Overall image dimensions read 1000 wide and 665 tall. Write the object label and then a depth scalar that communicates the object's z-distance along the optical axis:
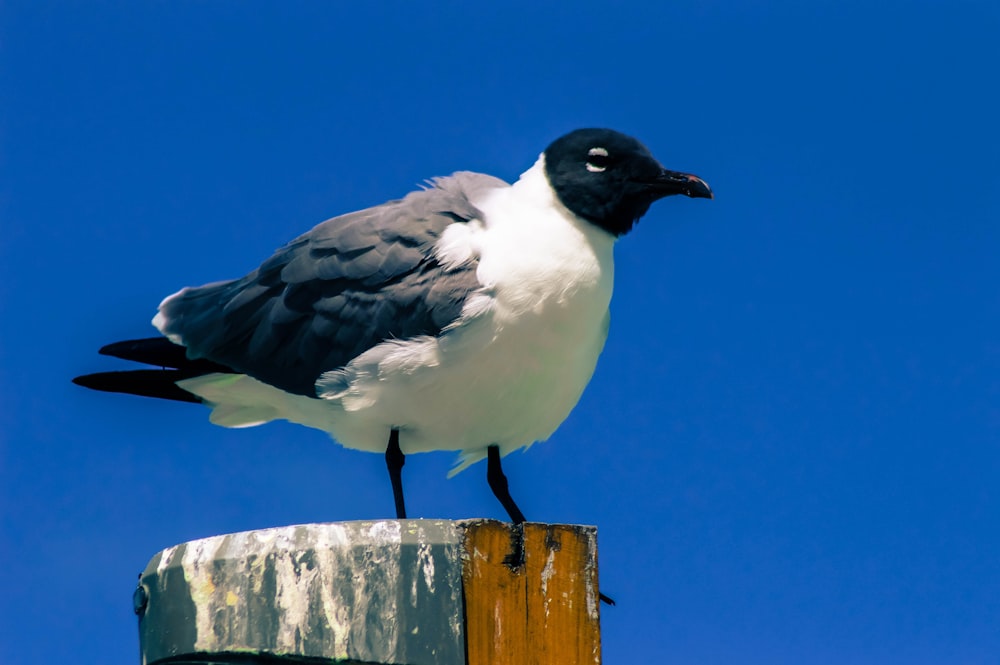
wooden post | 7.35
